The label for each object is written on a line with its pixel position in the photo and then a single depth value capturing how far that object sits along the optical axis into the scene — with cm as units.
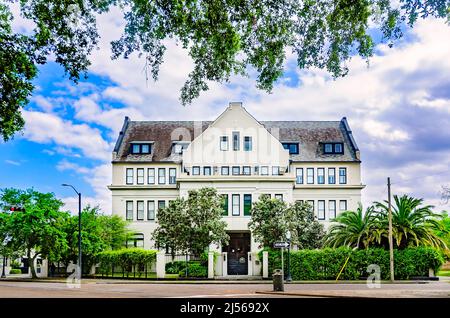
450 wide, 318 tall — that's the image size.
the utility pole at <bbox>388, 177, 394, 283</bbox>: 3919
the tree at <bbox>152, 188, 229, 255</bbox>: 4366
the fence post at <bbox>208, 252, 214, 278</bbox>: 4297
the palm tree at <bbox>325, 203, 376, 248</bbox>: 4194
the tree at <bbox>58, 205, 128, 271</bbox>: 4597
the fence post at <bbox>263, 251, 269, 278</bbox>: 4275
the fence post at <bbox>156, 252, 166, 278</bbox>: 4247
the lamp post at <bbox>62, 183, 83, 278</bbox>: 4116
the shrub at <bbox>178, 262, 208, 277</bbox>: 4338
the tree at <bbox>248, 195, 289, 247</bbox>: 4469
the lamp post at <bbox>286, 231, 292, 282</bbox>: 3872
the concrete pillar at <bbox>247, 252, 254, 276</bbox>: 4809
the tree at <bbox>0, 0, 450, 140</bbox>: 1002
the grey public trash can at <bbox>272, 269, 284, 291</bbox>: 2548
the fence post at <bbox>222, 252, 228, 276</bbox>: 4778
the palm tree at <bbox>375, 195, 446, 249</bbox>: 4069
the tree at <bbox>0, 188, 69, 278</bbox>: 4412
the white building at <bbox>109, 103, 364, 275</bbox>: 5359
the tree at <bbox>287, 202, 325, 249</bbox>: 4534
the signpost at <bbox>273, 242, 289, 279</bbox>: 3169
